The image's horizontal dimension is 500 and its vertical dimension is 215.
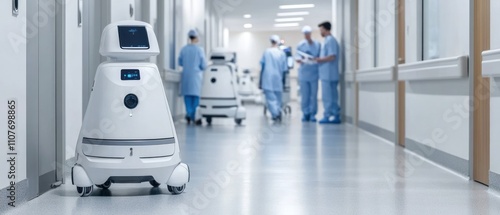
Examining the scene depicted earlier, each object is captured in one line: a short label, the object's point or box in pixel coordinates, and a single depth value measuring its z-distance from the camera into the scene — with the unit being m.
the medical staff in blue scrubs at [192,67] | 9.51
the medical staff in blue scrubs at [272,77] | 10.40
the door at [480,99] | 3.70
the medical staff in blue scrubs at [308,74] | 10.42
